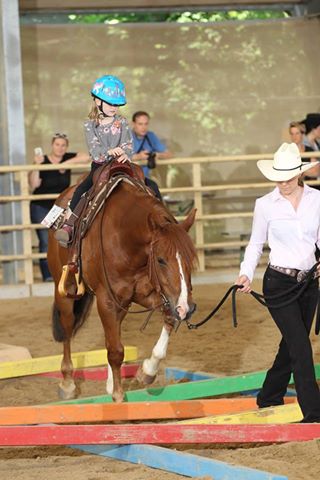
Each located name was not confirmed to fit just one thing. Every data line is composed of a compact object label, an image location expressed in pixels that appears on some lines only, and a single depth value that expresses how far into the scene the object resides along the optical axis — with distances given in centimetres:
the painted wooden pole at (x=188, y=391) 1249
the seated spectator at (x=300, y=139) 2513
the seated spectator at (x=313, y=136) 2551
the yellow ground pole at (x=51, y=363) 1458
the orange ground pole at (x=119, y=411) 1044
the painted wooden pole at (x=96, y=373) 1480
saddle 1278
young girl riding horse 1279
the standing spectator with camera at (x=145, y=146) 2333
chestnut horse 1111
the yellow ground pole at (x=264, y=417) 1054
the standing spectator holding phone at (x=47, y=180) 2421
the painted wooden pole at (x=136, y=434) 952
